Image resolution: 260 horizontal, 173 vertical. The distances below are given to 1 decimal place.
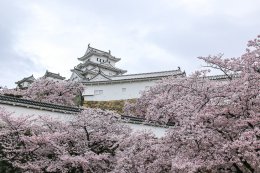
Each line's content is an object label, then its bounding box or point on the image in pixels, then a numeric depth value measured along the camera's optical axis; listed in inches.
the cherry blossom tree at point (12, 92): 1339.8
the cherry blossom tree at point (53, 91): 1350.9
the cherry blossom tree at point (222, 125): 506.9
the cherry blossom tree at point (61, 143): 706.8
